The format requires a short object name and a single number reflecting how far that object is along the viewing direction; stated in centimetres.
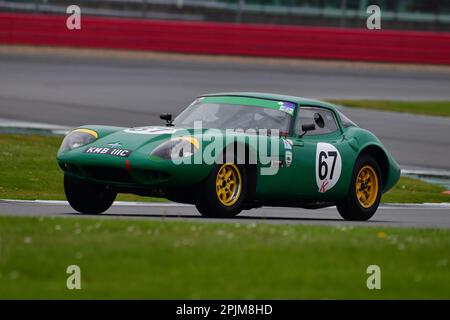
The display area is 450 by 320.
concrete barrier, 3456
